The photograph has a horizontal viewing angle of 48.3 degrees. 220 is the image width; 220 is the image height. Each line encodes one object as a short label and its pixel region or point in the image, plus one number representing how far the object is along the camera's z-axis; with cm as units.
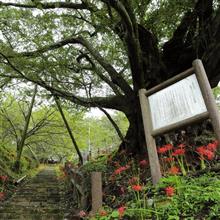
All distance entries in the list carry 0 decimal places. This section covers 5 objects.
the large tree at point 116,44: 593
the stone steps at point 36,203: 609
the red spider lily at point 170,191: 272
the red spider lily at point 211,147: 363
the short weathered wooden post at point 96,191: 395
